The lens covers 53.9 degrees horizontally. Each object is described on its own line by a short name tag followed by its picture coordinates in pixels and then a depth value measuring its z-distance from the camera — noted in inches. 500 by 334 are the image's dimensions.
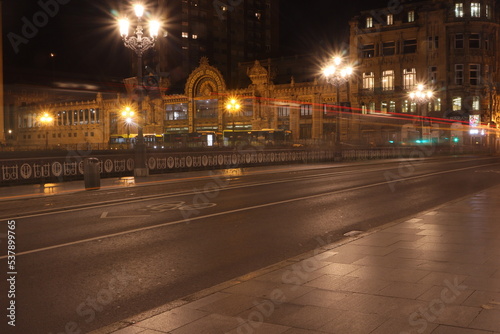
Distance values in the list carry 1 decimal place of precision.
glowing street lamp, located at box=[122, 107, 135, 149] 2966.5
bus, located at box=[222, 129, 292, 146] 2516.7
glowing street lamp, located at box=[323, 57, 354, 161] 1291.8
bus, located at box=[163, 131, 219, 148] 1968.5
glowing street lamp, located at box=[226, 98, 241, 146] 2781.7
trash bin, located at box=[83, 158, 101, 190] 754.2
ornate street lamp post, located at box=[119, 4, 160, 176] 914.1
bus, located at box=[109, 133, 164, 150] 2124.3
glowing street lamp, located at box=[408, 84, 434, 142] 1865.9
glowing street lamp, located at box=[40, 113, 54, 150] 3147.1
